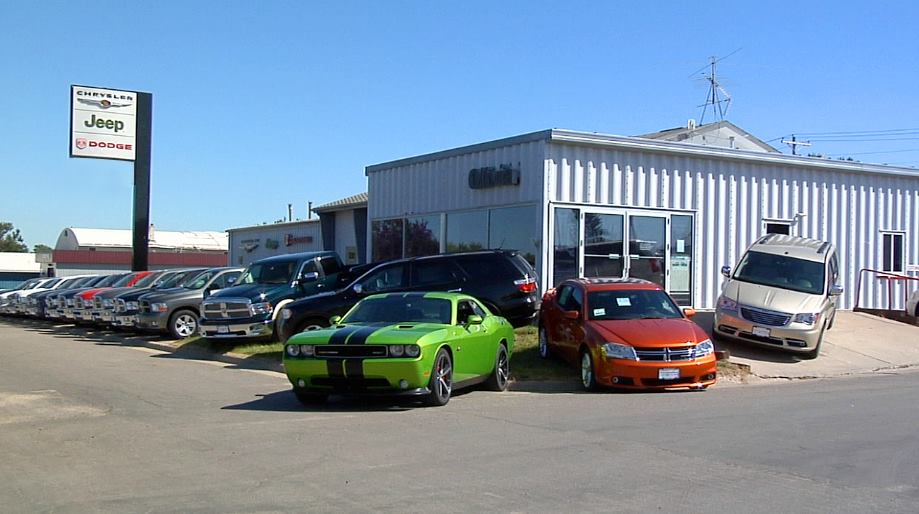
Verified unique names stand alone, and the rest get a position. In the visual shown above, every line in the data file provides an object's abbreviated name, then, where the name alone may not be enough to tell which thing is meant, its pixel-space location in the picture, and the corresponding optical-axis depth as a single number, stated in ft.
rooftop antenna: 144.50
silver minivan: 56.08
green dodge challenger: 36.99
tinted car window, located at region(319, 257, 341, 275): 70.33
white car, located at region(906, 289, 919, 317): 76.02
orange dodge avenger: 43.98
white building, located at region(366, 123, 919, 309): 70.23
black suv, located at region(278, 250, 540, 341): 57.67
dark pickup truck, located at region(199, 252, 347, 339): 63.21
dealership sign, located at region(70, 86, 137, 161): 116.88
